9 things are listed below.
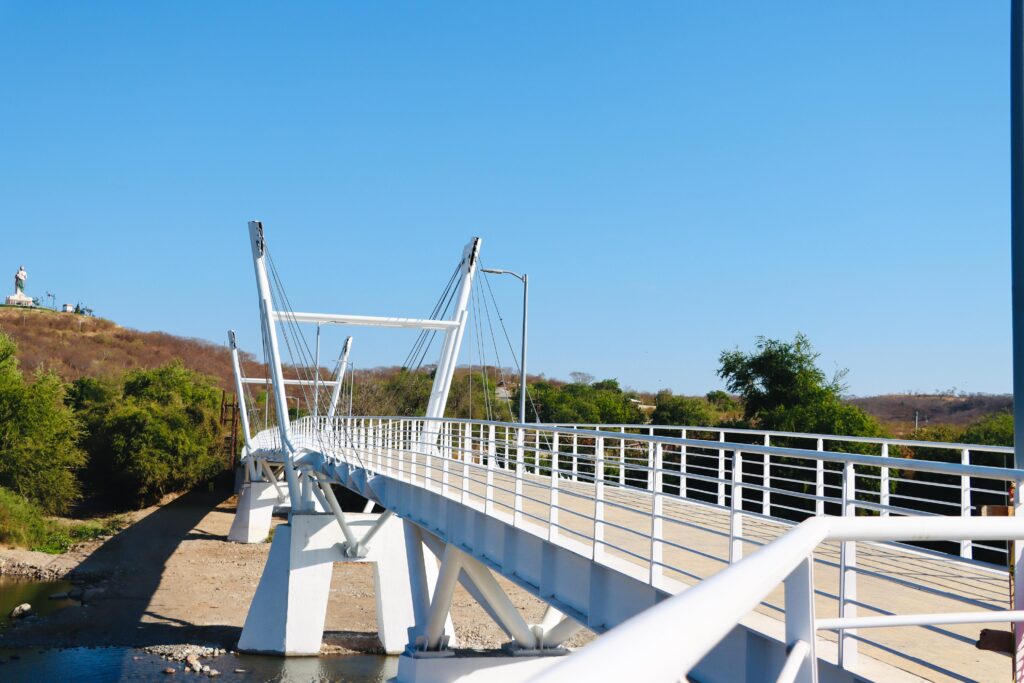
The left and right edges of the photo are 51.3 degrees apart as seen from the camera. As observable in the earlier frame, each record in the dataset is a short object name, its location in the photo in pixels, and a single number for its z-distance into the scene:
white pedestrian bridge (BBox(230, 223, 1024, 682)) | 2.25
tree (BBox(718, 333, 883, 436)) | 54.47
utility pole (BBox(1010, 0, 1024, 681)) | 7.11
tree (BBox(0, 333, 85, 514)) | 53.28
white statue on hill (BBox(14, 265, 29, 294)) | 183.88
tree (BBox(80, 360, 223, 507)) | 63.31
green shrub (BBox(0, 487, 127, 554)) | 46.97
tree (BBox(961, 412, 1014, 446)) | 36.75
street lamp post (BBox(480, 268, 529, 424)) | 28.40
